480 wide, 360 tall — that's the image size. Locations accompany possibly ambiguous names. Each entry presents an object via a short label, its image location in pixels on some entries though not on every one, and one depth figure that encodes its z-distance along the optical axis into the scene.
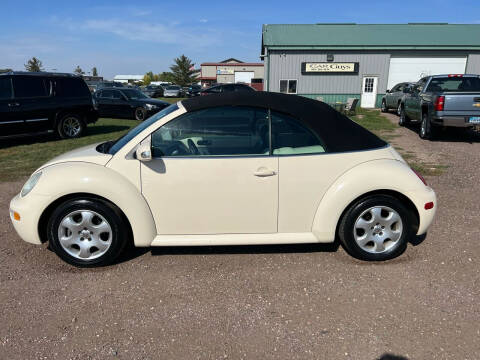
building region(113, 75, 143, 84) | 118.21
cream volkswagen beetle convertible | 3.32
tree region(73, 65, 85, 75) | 104.80
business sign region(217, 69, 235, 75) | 74.31
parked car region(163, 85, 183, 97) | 39.72
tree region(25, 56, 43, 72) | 64.44
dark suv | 9.53
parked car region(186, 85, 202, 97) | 37.47
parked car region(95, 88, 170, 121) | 16.38
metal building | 22.27
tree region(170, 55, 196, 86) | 80.00
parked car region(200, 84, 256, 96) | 21.77
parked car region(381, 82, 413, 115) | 17.33
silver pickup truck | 9.34
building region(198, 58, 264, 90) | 67.06
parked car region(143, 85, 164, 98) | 37.83
